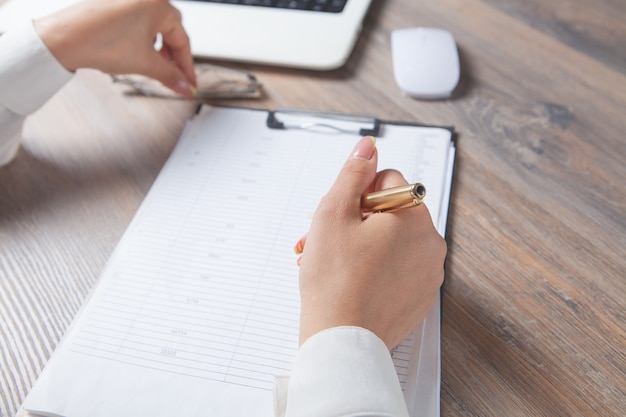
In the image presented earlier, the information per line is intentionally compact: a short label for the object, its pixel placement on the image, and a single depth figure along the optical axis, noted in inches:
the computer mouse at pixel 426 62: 26.2
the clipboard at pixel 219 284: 17.1
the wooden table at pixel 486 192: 17.6
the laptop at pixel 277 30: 28.6
